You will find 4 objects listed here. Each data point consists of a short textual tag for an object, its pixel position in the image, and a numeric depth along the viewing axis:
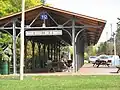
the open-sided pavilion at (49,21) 25.56
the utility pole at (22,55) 20.36
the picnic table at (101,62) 41.33
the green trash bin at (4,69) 27.56
